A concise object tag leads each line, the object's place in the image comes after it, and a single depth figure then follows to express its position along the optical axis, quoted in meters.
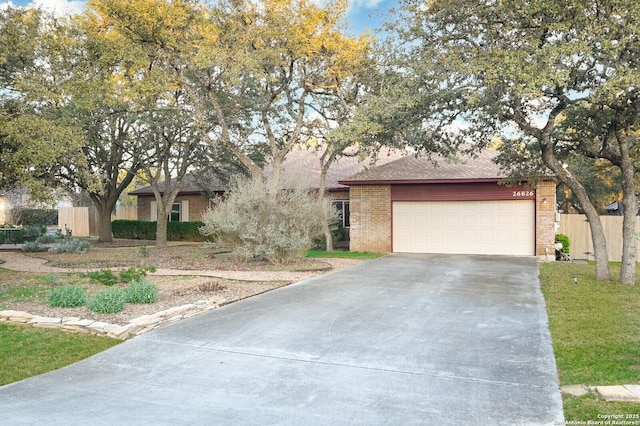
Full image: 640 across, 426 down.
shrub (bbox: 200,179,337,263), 12.69
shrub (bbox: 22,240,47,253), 18.16
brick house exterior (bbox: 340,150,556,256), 15.88
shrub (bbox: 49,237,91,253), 17.33
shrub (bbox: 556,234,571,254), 16.60
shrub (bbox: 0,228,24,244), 21.73
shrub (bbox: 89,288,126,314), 7.13
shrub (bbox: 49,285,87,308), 7.53
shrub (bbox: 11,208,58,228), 28.75
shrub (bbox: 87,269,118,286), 9.46
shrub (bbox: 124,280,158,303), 7.85
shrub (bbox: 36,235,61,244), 19.63
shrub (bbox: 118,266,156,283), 9.48
